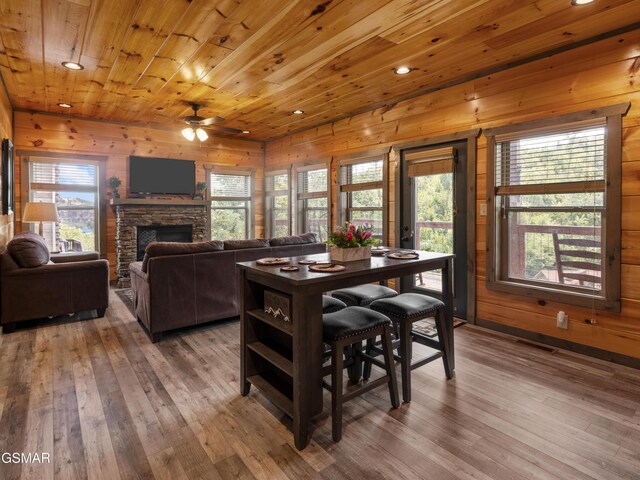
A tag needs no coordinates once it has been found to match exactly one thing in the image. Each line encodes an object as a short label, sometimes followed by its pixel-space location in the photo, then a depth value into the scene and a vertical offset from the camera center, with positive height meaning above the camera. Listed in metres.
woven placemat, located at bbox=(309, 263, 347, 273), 2.24 -0.22
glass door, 4.21 +0.26
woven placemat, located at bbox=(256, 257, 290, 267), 2.49 -0.20
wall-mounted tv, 6.30 +1.02
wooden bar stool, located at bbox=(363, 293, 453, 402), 2.48 -0.65
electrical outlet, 3.36 -0.82
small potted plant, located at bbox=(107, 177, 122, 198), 6.00 +0.80
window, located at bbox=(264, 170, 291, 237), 7.15 +0.57
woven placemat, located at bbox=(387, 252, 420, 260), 2.77 -0.19
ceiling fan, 5.06 +1.50
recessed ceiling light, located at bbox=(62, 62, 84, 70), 3.70 +1.71
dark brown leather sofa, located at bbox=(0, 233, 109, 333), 3.74 -0.54
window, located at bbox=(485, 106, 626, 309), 3.08 +0.21
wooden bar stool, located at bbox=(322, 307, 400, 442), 2.07 -0.65
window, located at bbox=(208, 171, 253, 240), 7.23 +0.56
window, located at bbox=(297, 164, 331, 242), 6.22 +0.57
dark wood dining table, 2.02 -0.55
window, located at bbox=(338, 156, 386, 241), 5.19 +0.59
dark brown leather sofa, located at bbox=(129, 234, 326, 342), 3.56 -0.49
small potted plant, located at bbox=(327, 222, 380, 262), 2.63 -0.09
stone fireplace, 6.03 +0.16
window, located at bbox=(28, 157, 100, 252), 5.71 +0.59
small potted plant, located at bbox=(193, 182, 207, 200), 6.85 +0.80
